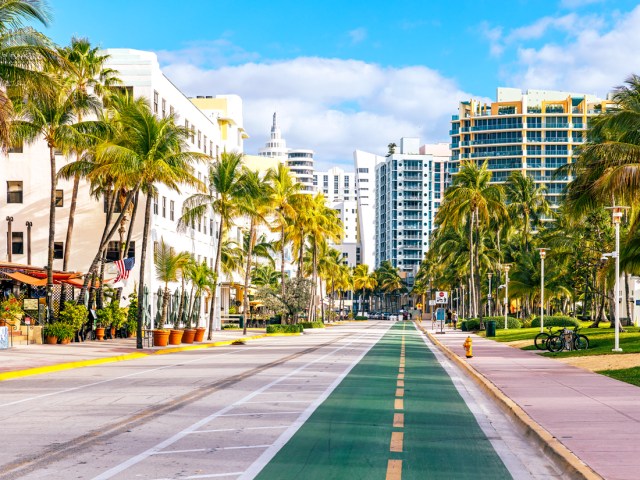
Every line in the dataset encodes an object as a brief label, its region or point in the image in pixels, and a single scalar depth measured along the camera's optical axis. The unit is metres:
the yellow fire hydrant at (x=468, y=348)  31.89
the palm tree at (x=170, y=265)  46.34
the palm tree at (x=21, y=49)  26.48
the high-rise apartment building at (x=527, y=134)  168.62
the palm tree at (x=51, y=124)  39.47
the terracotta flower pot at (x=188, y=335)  45.62
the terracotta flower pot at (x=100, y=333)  46.01
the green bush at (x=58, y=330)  40.56
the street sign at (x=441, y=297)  68.84
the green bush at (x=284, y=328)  64.64
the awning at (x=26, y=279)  40.44
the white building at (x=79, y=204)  56.16
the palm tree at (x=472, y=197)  71.88
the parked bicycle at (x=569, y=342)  33.84
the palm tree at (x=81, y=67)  47.00
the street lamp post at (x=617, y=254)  31.19
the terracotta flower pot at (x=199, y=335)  47.38
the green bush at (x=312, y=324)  83.47
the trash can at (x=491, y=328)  55.25
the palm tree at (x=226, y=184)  51.19
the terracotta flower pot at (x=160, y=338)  40.53
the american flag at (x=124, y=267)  44.97
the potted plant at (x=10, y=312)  37.09
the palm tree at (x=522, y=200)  93.31
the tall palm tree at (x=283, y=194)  73.12
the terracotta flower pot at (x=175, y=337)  43.25
